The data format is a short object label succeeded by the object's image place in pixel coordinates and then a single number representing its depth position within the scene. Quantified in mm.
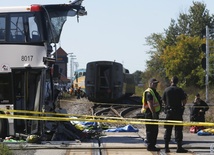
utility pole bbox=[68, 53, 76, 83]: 113088
